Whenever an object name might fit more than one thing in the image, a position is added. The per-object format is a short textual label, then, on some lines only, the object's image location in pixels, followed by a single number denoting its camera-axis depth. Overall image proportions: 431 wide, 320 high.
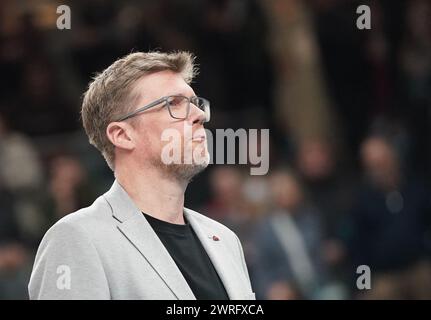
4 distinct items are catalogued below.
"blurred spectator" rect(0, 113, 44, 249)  11.72
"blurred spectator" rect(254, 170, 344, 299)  10.65
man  4.81
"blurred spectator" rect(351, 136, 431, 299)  10.68
